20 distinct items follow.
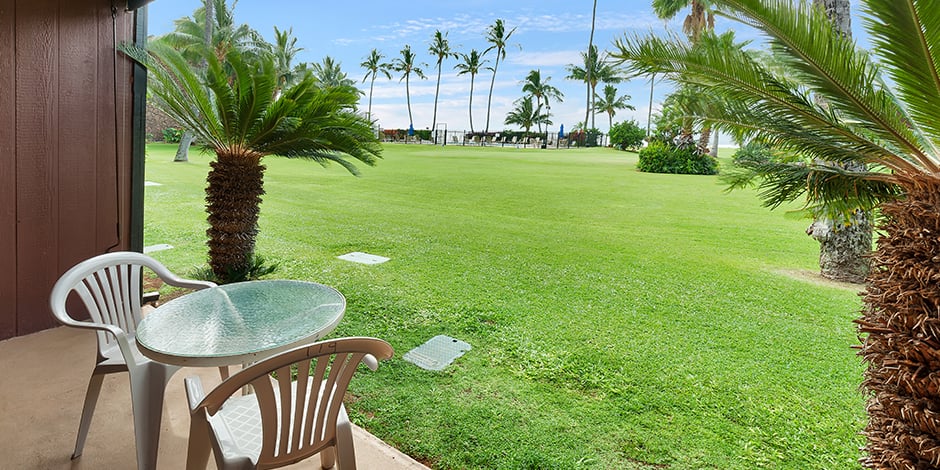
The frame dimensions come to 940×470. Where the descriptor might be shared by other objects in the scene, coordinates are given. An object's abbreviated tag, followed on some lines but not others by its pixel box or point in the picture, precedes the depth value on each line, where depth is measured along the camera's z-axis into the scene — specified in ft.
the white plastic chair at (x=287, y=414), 4.91
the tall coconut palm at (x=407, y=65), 115.55
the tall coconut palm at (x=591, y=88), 73.98
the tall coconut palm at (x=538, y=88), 132.98
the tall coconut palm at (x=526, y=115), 133.28
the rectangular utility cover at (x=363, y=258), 21.31
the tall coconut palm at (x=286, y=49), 84.68
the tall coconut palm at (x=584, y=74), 109.75
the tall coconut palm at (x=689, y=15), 63.21
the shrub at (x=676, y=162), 54.54
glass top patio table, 6.07
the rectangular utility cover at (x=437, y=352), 11.50
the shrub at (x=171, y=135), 75.74
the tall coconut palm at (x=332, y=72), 113.09
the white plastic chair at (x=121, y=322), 6.39
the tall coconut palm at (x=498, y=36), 108.88
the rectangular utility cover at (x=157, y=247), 22.00
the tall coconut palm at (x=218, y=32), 72.27
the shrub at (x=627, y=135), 81.20
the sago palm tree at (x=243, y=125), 15.26
